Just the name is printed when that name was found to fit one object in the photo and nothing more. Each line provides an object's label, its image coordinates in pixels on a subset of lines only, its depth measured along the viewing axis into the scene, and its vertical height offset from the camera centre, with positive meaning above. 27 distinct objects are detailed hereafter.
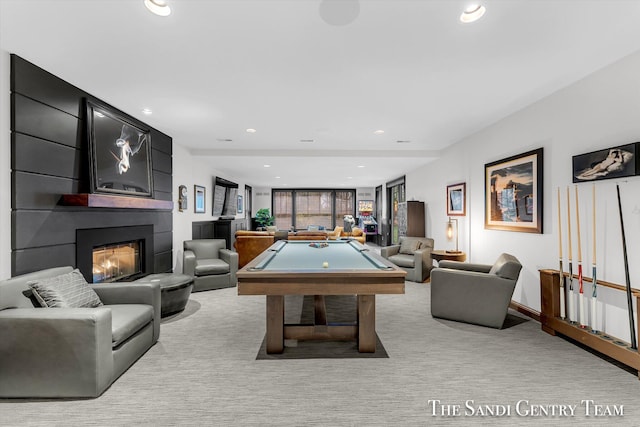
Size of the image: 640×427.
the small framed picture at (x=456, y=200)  5.21 +0.34
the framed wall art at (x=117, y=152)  3.14 +0.79
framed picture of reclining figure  2.41 +0.49
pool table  2.31 -0.52
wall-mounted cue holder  2.33 -1.03
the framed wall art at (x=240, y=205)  10.37 +0.46
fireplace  3.11 -0.44
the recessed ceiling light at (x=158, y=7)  1.78 +1.30
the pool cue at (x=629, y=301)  2.34 -0.67
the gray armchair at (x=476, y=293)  3.22 -0.85
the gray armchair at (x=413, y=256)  5.54 -0.77
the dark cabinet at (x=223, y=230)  7.16 -0.30
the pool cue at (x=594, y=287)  2.65 -0.63
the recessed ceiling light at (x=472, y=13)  1.83 +1.31
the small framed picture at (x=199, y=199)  6.15 +0.40
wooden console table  5.04 -0.65
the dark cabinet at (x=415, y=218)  7.04 +0.00
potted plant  11.53 -0.01
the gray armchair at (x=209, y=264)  4.78 -0.78
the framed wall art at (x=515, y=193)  3.50 +0.33
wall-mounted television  7.43 +0.56
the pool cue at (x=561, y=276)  2.99 -0.59
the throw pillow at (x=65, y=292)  2.20 -0.58
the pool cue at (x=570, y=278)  2.84 -0.59
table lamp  5.55 -0.22
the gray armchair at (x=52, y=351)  1.97 -0.90
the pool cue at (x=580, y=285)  2.72 -0.63
